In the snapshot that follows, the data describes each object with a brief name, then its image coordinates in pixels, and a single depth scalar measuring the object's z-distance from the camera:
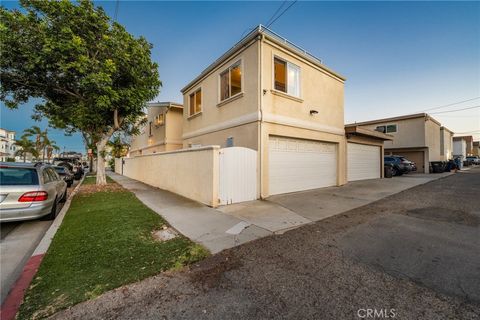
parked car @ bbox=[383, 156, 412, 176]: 17.48
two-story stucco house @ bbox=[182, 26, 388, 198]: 8.26
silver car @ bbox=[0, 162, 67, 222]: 4.59
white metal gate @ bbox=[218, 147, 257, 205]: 7.11
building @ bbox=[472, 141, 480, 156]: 58.54
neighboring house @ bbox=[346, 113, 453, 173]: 21.12
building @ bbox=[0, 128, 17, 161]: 58.17
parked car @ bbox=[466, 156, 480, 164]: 40.24
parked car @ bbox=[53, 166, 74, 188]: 12.20
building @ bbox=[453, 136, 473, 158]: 40.47
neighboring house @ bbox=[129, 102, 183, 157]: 16.86
